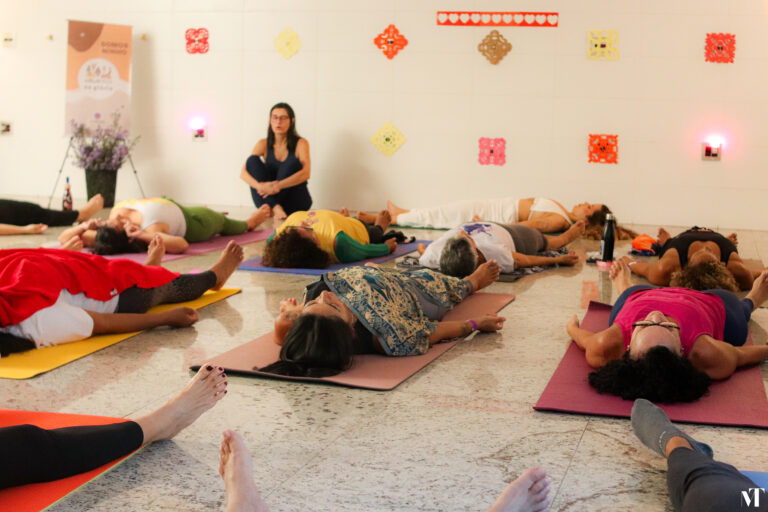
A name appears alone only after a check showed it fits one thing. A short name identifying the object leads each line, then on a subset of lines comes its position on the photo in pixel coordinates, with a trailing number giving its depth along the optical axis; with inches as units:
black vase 338.3
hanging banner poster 346.9
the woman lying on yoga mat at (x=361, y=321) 116.1
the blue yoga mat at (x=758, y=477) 79.2
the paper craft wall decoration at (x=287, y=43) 340.5
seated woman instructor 314.5
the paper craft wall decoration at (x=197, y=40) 350.3
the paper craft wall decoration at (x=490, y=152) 325.1
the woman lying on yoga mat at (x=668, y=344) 105.3
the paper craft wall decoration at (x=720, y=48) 303.6
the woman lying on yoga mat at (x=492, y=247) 183.2
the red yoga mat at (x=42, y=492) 75.7
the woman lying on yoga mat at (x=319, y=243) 202.8
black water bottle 215.5
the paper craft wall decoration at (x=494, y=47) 320.8
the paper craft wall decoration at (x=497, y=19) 316.8
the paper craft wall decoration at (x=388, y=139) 335.3
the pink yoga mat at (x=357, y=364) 114.5
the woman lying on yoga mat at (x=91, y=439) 77.2
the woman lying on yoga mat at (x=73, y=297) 123.6
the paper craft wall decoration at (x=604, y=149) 315.9
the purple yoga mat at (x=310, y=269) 202.4
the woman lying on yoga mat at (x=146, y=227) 219.9
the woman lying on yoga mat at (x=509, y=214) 275.4
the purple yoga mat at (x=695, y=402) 99.8
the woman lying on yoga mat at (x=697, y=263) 169.5
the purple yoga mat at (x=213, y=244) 219.3
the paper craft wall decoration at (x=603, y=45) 312.2
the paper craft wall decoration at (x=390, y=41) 330.0
